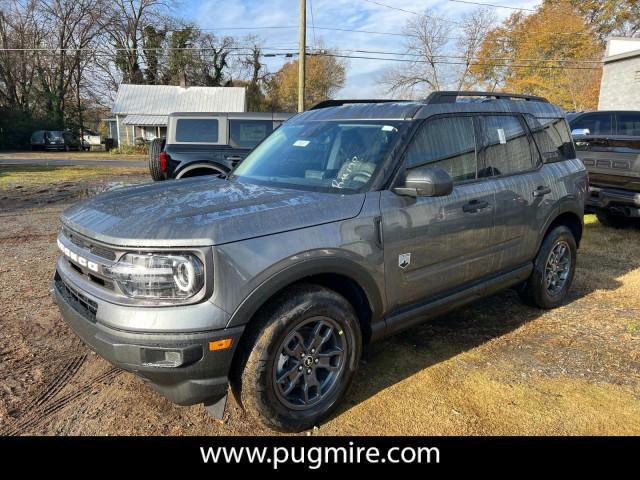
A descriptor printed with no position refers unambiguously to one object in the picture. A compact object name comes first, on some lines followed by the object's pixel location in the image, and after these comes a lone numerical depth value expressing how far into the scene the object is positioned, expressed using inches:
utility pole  680.4
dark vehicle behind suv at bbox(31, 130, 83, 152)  1362.0
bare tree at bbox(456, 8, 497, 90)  1598.3
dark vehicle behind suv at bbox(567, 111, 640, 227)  270.4
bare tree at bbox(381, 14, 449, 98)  1638.8
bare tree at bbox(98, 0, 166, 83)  1756.9
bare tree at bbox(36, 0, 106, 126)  1652.3
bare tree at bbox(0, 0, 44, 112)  1579.7
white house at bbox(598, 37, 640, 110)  829.8
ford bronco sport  89.3
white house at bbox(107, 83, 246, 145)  1427.2
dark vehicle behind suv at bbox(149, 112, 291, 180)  351.6
